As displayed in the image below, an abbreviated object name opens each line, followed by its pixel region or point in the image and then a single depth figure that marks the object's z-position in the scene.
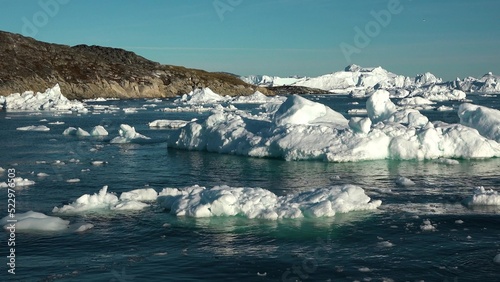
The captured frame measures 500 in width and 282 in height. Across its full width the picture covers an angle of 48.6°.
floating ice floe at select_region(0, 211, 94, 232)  16.59
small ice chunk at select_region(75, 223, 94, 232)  16.52
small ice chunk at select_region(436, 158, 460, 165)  28.16
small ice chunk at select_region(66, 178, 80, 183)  24.50
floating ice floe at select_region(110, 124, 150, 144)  40.00
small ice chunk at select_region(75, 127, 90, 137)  44.44
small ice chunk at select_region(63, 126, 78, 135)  46.09
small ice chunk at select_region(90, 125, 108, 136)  44.75
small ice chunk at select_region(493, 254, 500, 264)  13.36
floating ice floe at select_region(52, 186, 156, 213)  18.77
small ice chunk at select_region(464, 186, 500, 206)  19.09
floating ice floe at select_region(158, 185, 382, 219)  17.53
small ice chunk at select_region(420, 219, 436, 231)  16.31
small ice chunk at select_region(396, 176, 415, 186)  22.95
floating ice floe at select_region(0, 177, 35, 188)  23.45
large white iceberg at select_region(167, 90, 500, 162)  29.09
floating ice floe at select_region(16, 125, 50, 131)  49.97
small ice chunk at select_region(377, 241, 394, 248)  14.80
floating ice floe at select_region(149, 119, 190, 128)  52.66
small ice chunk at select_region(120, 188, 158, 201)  19.88
